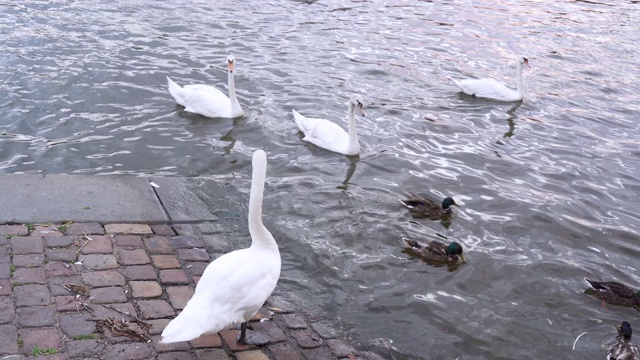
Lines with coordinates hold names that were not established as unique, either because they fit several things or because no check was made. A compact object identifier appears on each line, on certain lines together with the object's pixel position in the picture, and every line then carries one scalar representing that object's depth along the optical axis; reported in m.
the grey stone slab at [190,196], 7.11
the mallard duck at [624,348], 5.96
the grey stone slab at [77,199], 6.42
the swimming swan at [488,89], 12.59
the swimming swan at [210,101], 10.87
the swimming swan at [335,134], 10.05
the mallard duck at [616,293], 6.84
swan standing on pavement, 4.70
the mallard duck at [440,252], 7.37
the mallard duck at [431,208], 8.36
